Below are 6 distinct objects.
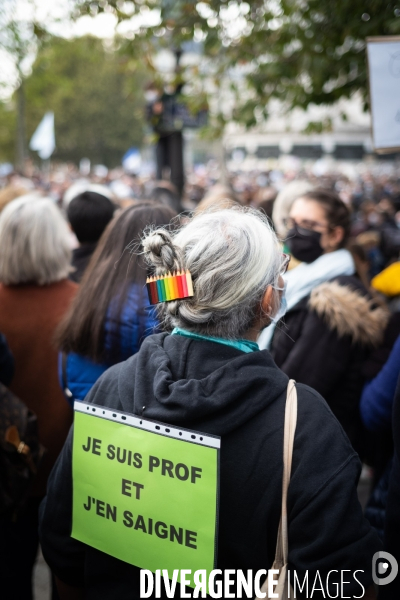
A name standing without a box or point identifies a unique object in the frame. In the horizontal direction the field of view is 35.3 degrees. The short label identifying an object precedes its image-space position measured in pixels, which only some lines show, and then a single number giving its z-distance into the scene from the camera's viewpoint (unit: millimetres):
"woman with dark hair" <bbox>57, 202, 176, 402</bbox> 2480
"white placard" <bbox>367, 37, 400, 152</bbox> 2852
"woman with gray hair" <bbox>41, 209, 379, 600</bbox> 1466
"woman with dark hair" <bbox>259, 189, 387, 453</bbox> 2822
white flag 14758
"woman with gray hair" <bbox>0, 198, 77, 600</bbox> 2932
